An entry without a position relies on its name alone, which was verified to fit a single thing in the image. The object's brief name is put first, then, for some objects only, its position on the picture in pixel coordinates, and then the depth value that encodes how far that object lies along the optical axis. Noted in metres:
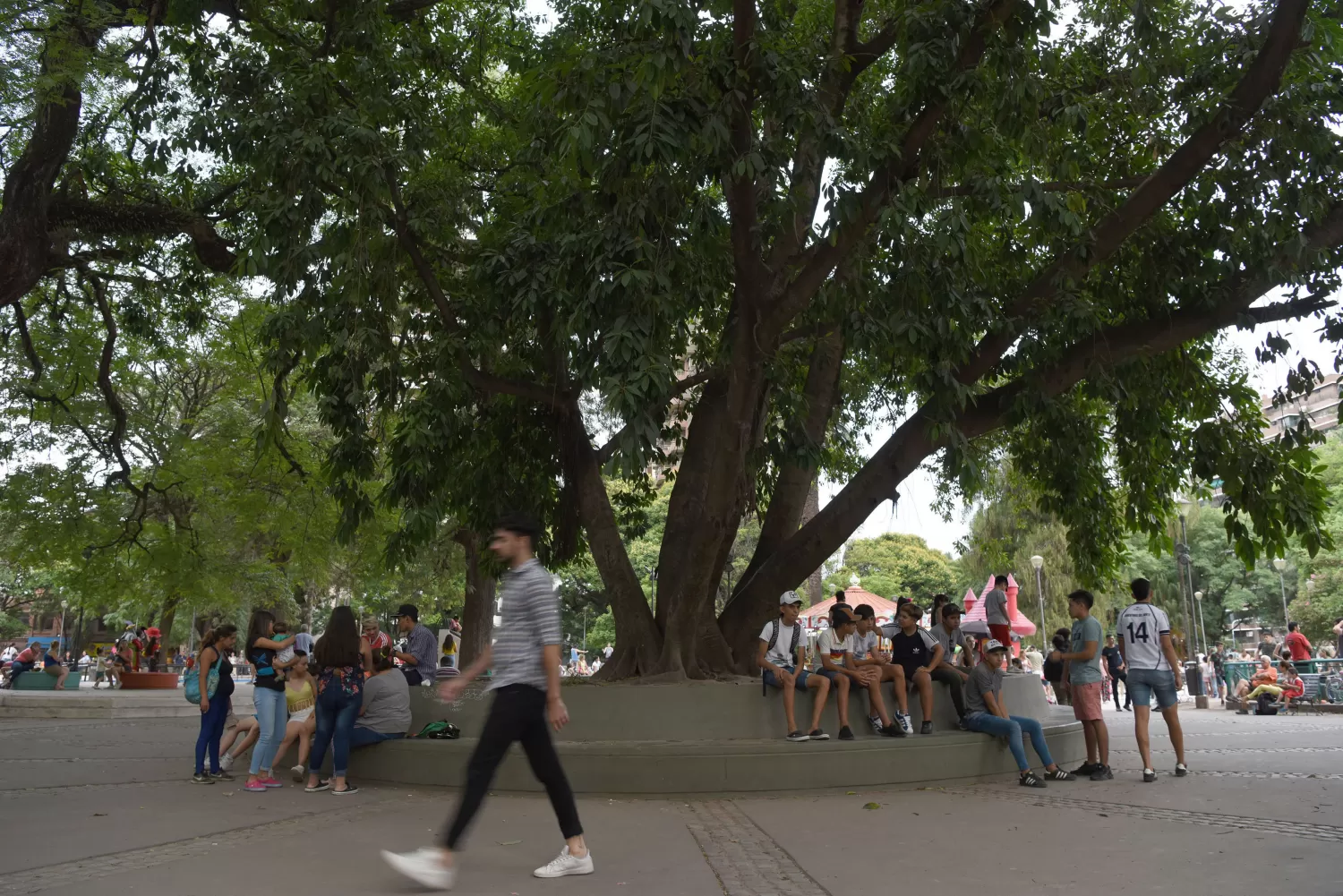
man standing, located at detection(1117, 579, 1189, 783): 9.16
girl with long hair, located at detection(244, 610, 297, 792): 8.84
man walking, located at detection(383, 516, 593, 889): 5.11
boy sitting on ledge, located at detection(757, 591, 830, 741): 9.17
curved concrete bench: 8.55
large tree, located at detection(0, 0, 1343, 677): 8.52
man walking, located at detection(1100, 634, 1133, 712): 18.47
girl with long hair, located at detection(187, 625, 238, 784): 9.09
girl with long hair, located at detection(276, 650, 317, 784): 9.10
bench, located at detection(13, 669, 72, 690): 26.67
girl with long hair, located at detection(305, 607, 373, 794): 8.48
